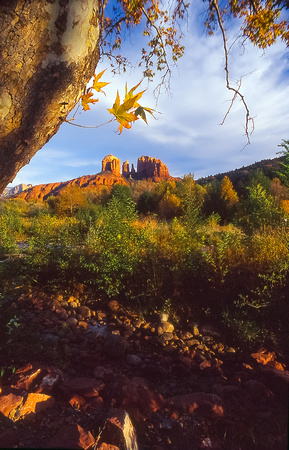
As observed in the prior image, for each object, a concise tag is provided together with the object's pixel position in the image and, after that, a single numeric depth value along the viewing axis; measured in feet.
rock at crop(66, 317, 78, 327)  10.19
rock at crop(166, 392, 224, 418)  5.22
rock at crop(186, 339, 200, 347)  9.16
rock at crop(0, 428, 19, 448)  3.69
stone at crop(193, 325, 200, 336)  9.89
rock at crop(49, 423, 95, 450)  3.75
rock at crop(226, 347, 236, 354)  8.76
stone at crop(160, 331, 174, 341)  9.40
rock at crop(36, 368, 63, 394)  5.38
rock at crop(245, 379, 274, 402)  5.93
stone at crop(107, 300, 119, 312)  11.70
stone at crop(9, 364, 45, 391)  5.37
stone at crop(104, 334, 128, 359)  8.11
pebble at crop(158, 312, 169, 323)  10.62
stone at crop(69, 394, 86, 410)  5.06
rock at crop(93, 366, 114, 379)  6.68
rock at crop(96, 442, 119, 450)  3.84
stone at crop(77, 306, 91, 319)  11.18
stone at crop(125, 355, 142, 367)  7.83
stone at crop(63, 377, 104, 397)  5.52
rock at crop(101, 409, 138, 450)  4.00
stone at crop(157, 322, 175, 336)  9.85
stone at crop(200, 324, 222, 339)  9.84
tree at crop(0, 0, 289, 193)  2.70
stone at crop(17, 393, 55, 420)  4.52
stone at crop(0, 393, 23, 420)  4.39
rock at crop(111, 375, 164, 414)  5.30
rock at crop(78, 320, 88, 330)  10.19
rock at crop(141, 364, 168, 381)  7.25
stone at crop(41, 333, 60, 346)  8.31
